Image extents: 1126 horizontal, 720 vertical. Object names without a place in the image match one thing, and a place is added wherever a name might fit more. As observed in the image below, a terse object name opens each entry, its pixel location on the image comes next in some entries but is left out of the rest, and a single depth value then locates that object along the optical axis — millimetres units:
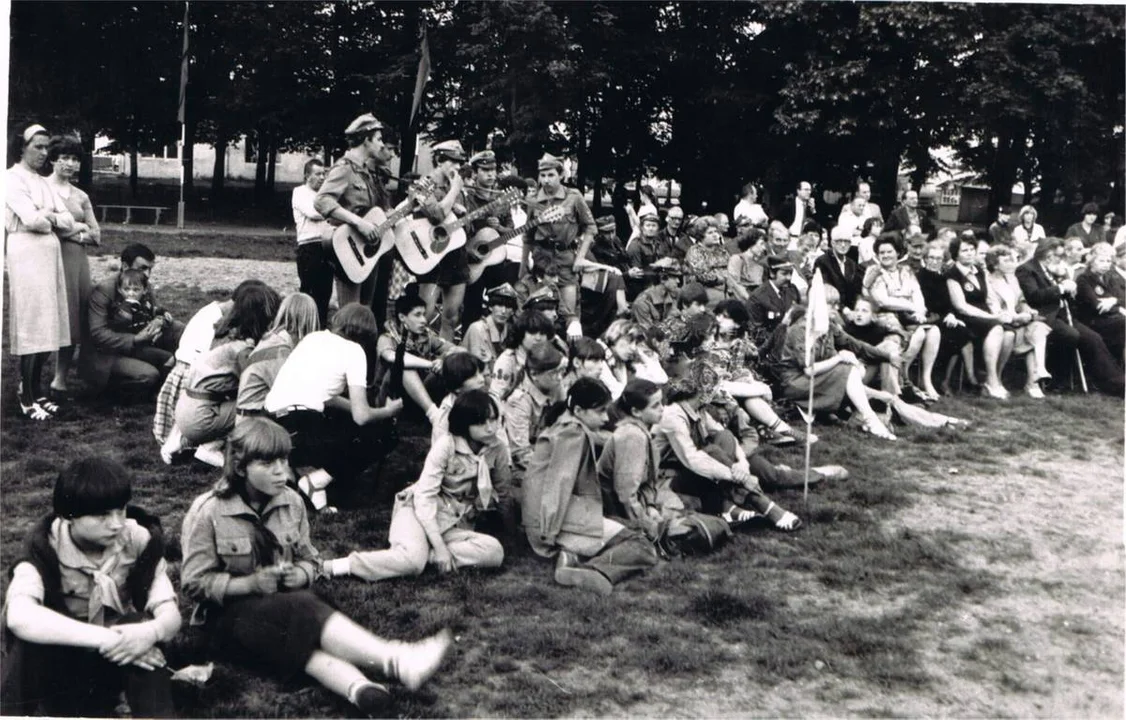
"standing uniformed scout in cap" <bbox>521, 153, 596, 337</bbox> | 10398
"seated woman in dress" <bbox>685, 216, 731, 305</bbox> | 11094
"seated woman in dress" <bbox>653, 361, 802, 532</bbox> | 6547
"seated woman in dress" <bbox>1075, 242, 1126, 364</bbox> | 11477
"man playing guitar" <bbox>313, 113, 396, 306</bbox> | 8508
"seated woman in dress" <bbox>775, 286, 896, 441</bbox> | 9156
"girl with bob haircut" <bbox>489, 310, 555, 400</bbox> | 7387
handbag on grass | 6059
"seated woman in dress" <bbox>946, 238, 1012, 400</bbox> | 10906
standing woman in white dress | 7699
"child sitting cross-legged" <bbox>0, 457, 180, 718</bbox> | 3705
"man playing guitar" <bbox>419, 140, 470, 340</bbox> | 9258
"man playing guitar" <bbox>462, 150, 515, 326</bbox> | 9734
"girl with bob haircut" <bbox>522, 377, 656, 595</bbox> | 5750
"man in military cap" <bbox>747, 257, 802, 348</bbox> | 10016
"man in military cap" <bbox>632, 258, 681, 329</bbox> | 9891
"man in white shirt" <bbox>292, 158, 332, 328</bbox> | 8859
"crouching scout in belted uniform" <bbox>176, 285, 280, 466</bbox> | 6695
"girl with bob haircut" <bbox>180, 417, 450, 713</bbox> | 4199
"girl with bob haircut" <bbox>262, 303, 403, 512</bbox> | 6242
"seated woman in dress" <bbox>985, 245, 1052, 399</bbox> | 11055
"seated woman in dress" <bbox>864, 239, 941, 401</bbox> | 10414
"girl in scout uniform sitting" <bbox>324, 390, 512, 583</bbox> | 5465
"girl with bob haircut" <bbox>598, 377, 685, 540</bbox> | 6047
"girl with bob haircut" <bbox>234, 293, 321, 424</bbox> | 6383
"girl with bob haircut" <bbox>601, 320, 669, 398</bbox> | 8180
